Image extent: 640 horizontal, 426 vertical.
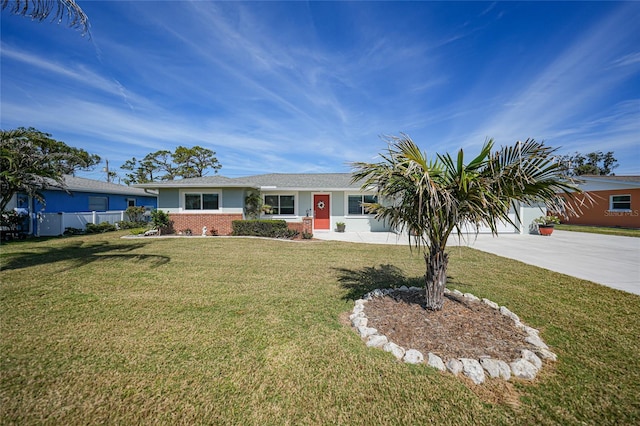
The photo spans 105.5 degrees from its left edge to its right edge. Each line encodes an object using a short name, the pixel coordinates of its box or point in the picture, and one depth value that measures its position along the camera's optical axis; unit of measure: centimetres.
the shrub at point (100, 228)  1434
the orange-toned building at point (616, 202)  1684
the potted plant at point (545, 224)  1332
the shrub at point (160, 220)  1266
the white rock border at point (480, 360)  262
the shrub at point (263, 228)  1275
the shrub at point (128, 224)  1641
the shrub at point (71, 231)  1370
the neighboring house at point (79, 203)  1347
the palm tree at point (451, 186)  308
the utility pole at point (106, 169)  3734
